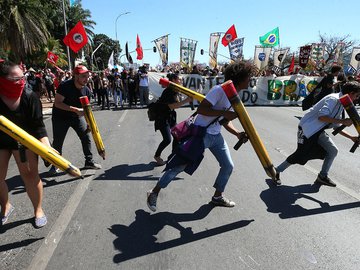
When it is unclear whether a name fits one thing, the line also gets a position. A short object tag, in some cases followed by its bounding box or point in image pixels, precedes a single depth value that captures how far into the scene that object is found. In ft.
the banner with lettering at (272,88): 51.37
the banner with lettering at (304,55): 57.47
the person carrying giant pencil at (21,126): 9.32
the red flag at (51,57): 44.14
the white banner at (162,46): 70.95
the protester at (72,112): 15.11
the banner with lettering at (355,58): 62.13
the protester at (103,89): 44.59
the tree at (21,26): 69.46
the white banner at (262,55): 68.74
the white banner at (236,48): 70.31
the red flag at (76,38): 36.58
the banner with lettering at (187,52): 74.28
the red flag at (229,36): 70.23
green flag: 72.54
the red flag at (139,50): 84.33
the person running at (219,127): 10.35
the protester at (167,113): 16.46
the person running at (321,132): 13.04
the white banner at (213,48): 77.10
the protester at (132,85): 46.91
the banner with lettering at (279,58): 73.77
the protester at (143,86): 44.17
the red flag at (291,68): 69.30
